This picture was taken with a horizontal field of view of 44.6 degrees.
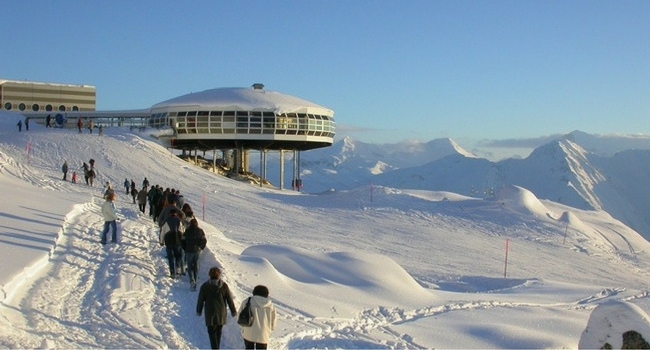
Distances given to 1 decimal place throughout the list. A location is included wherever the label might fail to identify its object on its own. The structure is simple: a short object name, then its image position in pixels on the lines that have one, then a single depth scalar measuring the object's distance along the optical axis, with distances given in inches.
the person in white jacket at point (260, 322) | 337.4
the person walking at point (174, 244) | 534.6
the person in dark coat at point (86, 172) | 1343.5
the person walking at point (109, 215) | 624.4
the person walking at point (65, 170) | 1333.7
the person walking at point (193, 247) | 513.3
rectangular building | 3585.1
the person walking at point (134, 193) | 1126.7
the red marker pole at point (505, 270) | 961.9
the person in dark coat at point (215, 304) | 372.5
